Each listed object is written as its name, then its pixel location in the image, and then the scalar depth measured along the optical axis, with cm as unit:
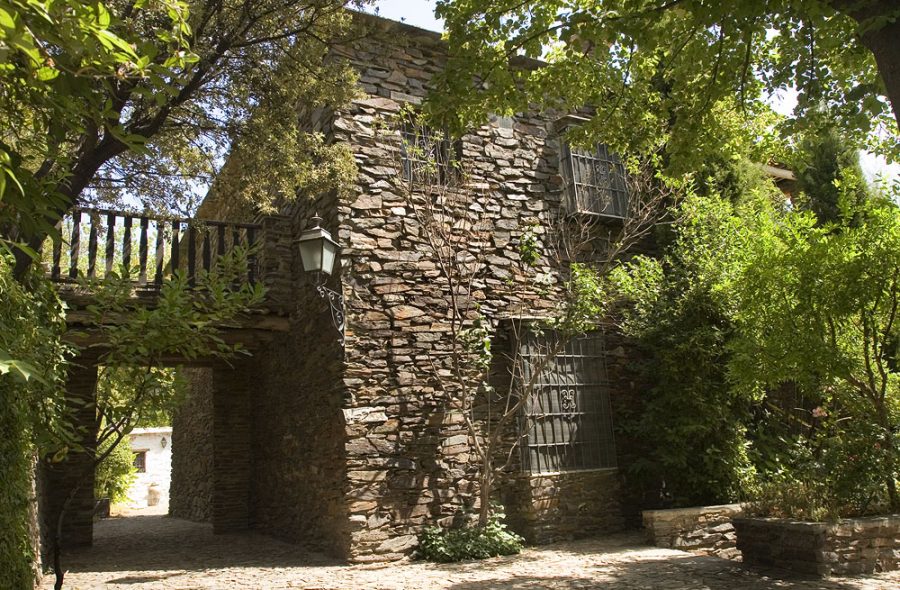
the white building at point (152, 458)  2409
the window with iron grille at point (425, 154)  782
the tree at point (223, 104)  485
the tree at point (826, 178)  1082
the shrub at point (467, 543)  693
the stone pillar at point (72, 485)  912
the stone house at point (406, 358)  722
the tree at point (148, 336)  430
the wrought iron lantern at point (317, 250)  664
